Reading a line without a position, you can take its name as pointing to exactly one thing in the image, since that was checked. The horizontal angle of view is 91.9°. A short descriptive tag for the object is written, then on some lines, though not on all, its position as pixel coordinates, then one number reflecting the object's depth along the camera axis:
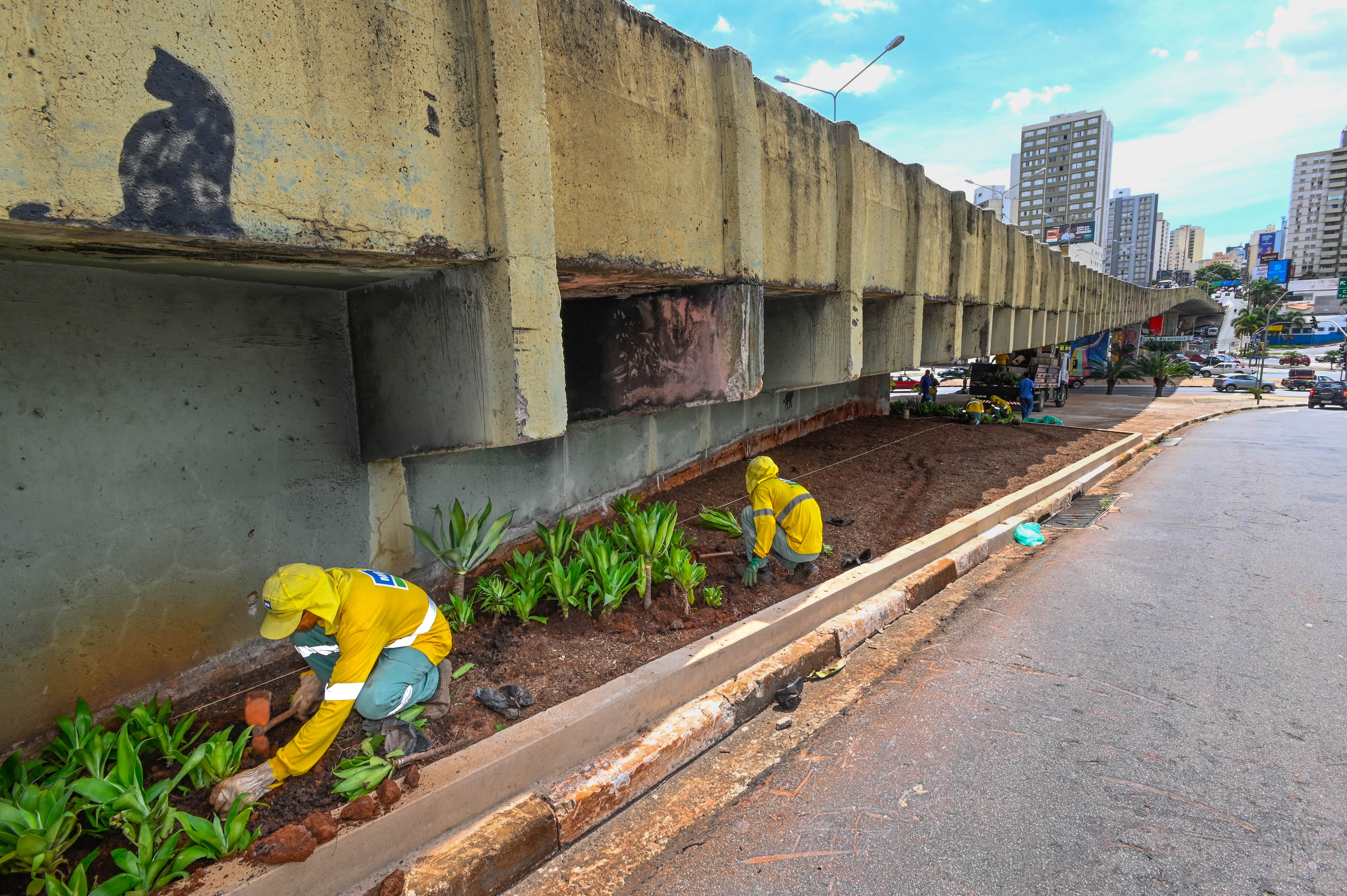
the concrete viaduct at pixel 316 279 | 2.24
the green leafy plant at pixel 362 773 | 2.73
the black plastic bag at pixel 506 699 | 3.42
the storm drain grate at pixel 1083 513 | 8.45
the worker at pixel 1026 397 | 17.75
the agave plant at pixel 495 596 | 4.36
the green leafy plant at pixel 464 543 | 4.29
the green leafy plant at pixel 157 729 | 2.94
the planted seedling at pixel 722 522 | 6.00
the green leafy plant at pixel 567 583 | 4.38
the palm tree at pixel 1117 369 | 28.97
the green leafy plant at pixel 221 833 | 2.38
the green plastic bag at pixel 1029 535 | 7.49
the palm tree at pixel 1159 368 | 28.00
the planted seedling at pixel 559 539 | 4.89
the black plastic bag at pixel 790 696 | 4.08
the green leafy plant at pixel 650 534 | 4.69
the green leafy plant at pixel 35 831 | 2.20
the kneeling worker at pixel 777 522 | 5.20
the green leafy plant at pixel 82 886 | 2.17
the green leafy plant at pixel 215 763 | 2.78
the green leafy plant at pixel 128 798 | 2.43
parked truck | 21.34
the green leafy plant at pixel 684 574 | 4.66
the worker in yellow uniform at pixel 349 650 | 2.74
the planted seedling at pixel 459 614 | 4.21
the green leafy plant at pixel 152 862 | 2.24
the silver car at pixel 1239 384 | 33.34
